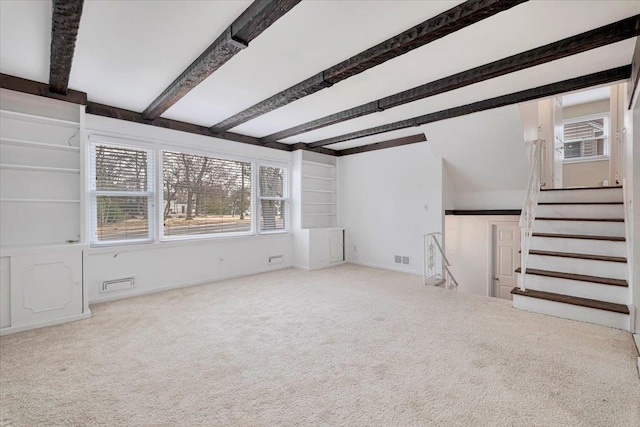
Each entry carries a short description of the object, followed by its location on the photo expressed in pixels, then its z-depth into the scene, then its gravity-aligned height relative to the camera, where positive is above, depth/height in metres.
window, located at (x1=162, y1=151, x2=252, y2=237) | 4.52 +0.26
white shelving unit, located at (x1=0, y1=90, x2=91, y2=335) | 2.99 -0.02
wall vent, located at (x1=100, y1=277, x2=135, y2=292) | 3.87 -0.94
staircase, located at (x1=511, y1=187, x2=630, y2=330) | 3.06 -0.56
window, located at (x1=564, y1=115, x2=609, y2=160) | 6.38 +1.61
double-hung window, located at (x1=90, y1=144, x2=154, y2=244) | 3.86 +0.24
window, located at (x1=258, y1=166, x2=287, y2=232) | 5.71 +0.26
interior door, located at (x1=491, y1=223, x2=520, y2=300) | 5.91 -0.89
